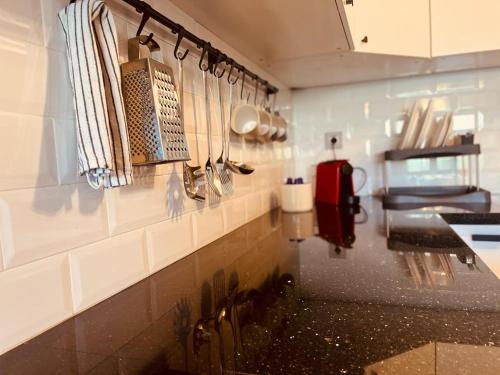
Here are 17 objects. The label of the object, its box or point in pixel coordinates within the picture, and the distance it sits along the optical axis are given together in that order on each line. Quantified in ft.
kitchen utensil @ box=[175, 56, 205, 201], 2.78
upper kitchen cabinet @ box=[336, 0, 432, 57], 4.07
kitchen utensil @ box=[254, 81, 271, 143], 3.97
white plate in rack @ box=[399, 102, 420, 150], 5.30
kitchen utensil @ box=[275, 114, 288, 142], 4.67
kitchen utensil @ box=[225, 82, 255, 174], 3.32
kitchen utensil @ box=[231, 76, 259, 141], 3.76
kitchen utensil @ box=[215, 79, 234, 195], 3.26
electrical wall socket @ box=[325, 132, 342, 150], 6.00
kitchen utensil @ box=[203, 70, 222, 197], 3.00
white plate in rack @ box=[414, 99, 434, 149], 5.20
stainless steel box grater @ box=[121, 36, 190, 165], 2.00
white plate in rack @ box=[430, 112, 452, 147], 5.09
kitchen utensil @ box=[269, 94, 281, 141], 4.40
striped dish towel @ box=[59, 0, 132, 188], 1.67
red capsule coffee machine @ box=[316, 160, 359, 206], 5.16
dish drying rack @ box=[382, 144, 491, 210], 4.84
